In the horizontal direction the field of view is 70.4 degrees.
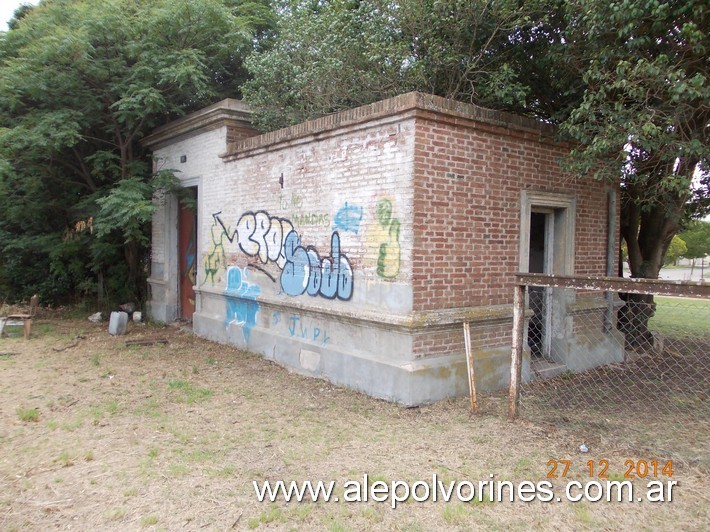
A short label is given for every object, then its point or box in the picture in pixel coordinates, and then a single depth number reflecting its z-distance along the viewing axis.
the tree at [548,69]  5.17
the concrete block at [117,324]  9.91
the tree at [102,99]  9.20
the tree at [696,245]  33.28
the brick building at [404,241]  5.66
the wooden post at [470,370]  5.28
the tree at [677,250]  35.12
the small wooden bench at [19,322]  9.65
